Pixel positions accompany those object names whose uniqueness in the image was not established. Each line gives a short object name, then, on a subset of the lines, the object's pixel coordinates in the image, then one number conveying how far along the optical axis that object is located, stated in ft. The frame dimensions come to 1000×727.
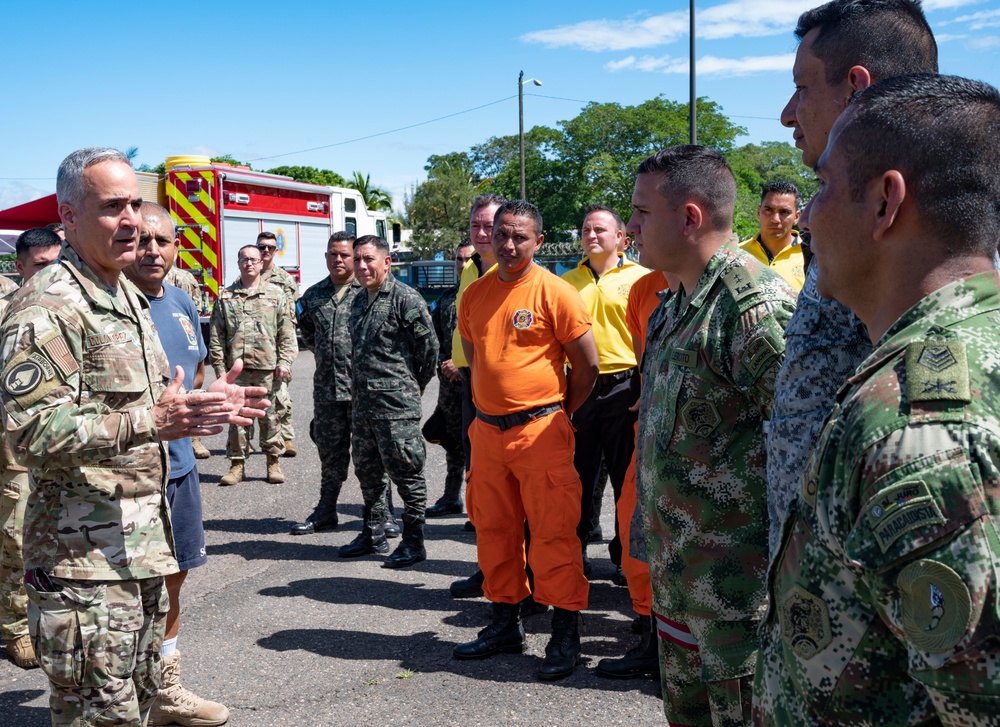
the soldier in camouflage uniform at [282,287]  28.68
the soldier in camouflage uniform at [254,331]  28.30
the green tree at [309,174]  189.78
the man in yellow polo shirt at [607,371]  17.10
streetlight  123.03
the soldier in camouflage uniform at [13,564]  14.28
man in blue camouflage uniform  6.21
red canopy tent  60.44
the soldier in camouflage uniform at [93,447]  8.49
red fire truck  46.91
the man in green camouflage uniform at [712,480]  8.10
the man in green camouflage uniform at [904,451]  3.34
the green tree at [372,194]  184.44
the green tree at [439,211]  159.63
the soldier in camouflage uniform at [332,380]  22.52
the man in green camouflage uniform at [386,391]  20.06
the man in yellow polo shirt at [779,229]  20.18
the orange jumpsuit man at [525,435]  13.91
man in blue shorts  12.17
